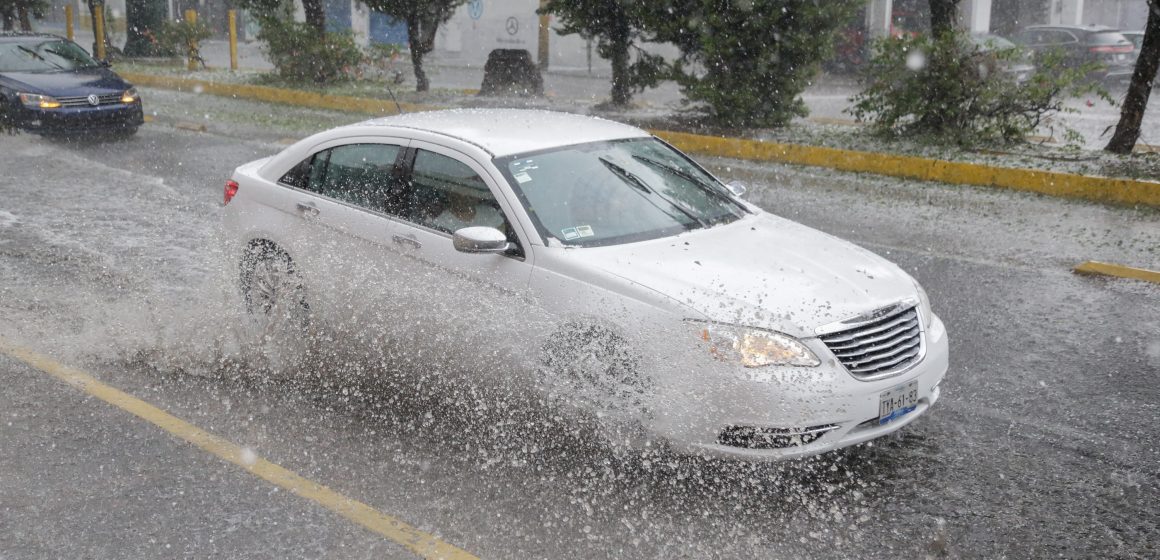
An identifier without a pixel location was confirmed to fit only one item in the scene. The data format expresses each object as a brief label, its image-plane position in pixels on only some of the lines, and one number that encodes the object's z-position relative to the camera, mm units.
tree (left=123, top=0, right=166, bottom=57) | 30047
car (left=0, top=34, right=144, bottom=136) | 14656
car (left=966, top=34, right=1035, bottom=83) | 13602
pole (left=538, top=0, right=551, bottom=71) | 30672
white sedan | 4297
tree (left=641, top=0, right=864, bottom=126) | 15500
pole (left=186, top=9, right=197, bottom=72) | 26938
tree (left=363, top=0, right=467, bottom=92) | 20984
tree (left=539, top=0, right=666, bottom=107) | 17781
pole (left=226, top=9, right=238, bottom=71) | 27281
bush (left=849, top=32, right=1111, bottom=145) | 13492
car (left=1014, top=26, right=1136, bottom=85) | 23156
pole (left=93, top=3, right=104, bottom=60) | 29781
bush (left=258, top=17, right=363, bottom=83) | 22172
